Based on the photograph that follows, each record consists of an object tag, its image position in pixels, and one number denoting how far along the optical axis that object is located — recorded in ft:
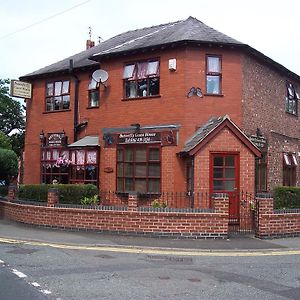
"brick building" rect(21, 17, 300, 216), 50.24
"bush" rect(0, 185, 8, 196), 63.77
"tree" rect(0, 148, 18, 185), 63.36
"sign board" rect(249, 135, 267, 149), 57.77
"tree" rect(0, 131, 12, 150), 96.99
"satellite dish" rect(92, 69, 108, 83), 59.67
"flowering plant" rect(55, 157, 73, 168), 63.82
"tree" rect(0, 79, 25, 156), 137.08
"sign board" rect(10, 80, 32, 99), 70.44
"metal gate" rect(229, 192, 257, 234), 47.70
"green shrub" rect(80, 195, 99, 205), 50.26
